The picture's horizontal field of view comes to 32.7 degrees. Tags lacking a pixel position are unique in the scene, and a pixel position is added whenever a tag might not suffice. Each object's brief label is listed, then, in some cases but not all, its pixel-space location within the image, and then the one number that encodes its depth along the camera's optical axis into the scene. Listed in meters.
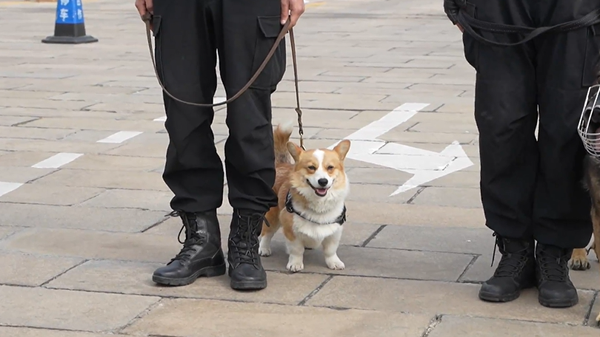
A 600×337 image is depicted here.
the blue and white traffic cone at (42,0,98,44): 12.97
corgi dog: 4.33
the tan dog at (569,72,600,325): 3.58
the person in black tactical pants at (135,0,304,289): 4.02
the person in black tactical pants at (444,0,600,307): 3.74
